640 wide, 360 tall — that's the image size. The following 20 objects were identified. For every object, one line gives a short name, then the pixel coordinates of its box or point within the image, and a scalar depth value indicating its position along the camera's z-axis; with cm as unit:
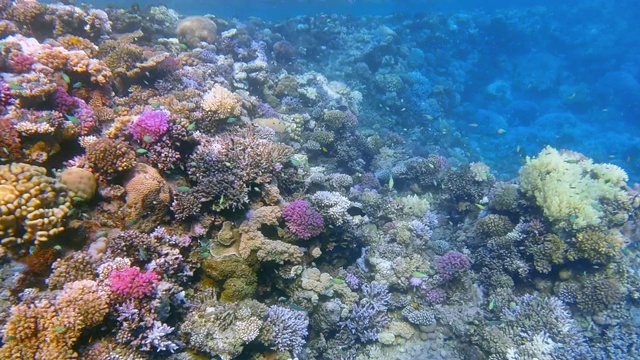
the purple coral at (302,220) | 586
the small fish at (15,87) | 505
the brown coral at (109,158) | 479
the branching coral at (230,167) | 541
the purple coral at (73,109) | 557
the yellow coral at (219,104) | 667
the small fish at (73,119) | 515
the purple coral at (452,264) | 804
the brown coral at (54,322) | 333
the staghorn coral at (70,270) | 391
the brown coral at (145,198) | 482
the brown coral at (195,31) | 1312
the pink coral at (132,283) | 389
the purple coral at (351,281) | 725
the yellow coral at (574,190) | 757
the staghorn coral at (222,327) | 436
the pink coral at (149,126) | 545
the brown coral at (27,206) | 377
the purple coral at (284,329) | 504
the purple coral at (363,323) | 687
